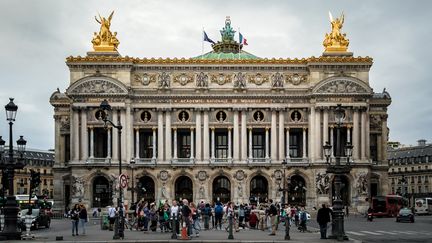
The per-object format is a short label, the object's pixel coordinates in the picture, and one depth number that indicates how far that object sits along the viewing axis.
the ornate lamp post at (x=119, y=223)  50.31
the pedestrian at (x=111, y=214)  63.06
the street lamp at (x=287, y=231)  50.78
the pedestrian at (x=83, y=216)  57.93
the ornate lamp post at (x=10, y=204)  48.62
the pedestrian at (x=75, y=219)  56.38
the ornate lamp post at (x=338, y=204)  49.53
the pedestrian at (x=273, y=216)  57.41
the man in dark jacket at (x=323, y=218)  51.52
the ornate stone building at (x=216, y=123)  110.00
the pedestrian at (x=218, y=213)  65.12
